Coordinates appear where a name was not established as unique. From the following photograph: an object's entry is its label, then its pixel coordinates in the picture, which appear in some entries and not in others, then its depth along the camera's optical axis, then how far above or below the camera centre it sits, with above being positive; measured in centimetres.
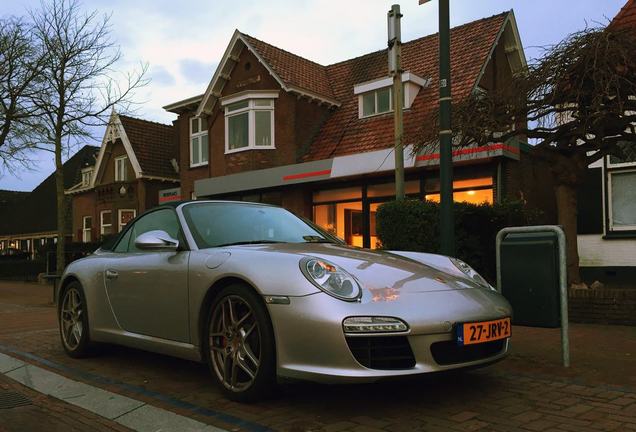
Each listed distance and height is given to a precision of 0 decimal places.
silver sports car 332 -47
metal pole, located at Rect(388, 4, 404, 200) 953 +274
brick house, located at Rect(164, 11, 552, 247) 1492 +331
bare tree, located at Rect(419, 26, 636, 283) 698 +165
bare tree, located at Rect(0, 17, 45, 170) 1739 +506
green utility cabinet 459 -41
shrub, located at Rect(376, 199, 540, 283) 875 +2
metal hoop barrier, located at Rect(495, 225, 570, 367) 456 -39
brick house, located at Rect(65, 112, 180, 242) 2709 +291
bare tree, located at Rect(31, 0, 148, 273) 1454 +387
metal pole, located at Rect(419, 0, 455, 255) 600 +97
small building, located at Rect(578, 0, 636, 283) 1247 +21
